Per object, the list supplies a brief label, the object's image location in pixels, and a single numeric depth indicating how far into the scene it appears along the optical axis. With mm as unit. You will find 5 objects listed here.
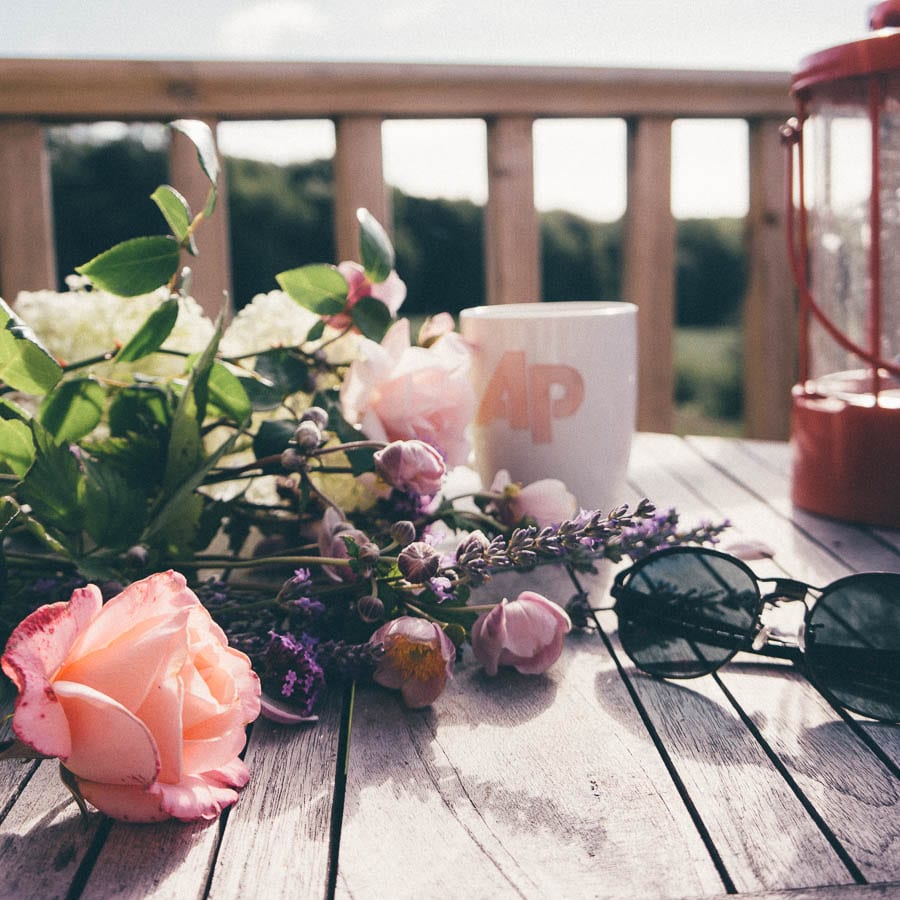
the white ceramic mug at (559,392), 896
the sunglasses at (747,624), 622
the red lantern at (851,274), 1005
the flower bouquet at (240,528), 470
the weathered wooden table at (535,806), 454
